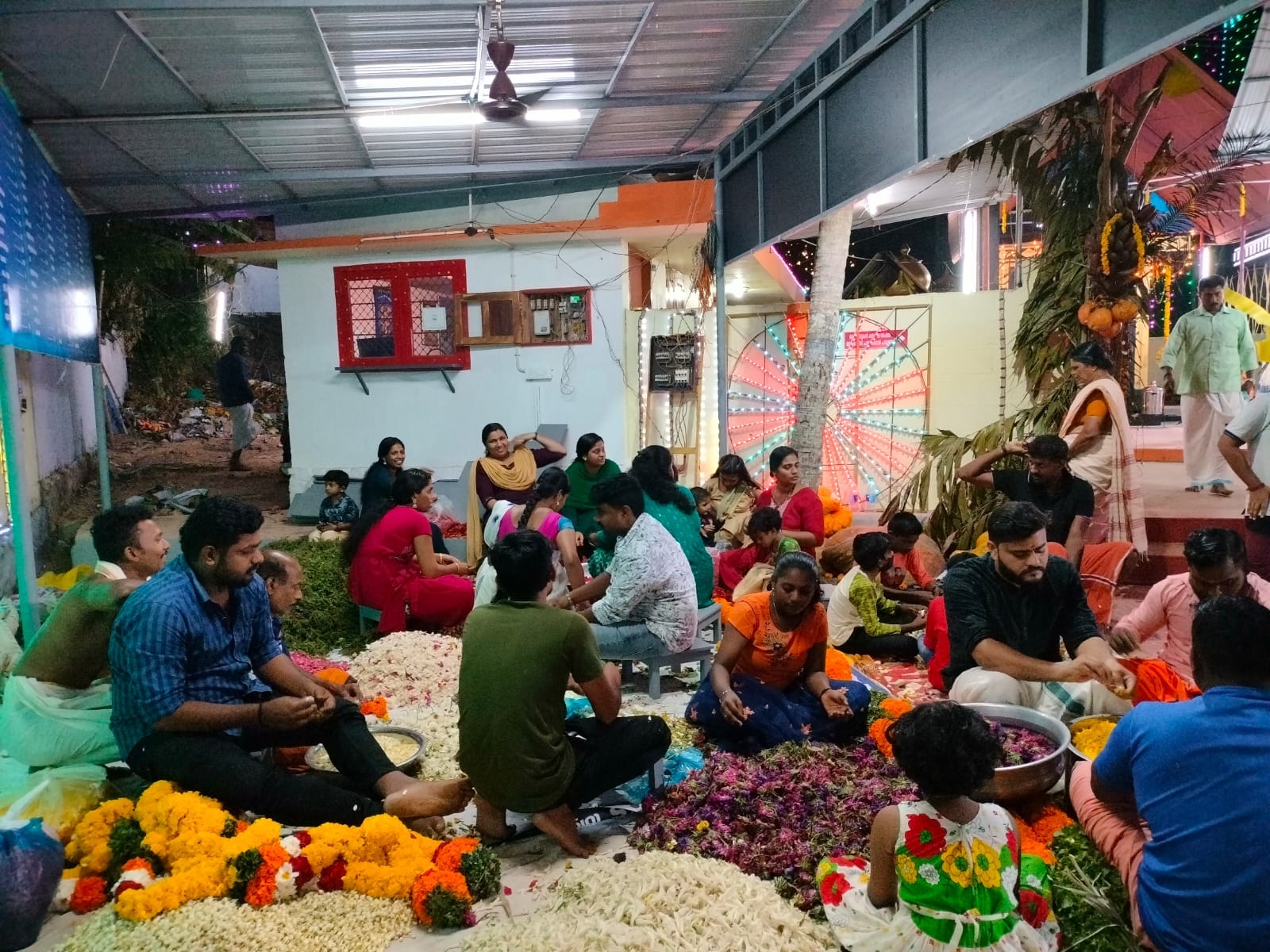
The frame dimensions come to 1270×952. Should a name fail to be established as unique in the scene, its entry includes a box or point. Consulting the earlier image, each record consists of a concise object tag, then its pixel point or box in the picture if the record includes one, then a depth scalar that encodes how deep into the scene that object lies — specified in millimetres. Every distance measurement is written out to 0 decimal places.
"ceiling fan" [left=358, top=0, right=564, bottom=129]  6285
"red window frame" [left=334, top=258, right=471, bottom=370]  11438
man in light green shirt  8219
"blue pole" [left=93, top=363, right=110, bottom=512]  10664
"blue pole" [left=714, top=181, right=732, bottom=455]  9578
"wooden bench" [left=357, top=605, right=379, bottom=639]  6707
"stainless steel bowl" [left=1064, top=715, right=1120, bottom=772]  3412
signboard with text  11883
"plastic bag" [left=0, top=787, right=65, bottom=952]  2926
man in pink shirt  3770
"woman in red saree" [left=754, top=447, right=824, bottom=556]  7012
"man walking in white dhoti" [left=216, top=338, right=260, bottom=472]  13953
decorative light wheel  11914
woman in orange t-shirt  4152
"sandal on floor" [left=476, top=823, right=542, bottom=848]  3666
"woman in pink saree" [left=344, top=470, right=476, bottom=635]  6484
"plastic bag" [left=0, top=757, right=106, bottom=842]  3512
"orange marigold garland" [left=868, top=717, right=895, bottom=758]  4078
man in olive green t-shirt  3412
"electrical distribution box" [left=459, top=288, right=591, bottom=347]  11266
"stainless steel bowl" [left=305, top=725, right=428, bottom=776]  4109
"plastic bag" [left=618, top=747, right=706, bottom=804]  3967
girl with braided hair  5727
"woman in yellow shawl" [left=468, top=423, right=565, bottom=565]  8109
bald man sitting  4512
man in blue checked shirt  3541
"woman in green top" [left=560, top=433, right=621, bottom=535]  7473
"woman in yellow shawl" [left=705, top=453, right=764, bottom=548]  8072
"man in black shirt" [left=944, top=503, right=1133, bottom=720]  3828
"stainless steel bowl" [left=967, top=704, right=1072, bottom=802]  3205
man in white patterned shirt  4949
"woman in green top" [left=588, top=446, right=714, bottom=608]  5684
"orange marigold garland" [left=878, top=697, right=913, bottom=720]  4484
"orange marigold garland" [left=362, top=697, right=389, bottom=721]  4984
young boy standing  8285
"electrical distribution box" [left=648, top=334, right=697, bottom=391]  11141
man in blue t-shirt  2168
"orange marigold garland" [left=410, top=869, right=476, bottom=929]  3066
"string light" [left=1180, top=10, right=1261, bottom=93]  7379
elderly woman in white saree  5949
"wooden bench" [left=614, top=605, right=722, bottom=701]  5223
